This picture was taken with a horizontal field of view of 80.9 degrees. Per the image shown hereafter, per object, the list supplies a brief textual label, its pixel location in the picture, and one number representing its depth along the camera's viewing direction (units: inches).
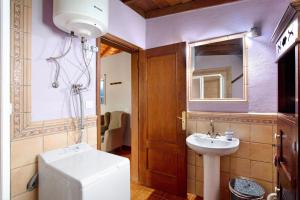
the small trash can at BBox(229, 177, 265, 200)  64.8
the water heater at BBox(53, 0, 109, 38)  48.6
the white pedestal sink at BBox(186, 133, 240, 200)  73.0
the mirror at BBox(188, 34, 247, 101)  80.0
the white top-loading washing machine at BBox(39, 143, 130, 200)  40.7
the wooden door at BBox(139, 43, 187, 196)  89.6
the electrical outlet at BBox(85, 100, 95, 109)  69.1
